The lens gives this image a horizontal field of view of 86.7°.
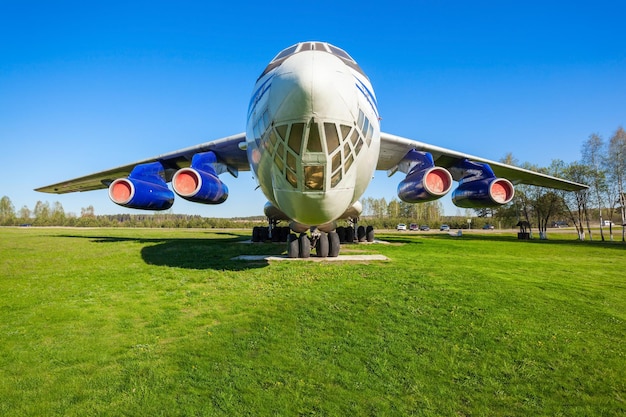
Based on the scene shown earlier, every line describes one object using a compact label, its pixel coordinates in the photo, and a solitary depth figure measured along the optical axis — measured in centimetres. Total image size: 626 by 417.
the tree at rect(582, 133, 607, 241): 2594
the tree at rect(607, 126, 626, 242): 2436
